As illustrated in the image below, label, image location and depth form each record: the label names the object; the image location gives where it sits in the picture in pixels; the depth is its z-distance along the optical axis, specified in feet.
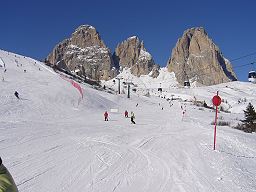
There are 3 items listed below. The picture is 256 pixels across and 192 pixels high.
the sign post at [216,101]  44.34
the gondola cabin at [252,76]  118.81
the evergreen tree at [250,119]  98.84
